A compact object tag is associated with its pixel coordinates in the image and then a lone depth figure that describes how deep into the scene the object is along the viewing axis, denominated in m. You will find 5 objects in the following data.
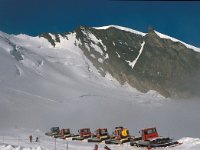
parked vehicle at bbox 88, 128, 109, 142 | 45.75
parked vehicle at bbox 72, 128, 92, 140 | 50.34
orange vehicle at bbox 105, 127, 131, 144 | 41.61
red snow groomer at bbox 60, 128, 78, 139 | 53.05
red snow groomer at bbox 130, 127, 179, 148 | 33.97
